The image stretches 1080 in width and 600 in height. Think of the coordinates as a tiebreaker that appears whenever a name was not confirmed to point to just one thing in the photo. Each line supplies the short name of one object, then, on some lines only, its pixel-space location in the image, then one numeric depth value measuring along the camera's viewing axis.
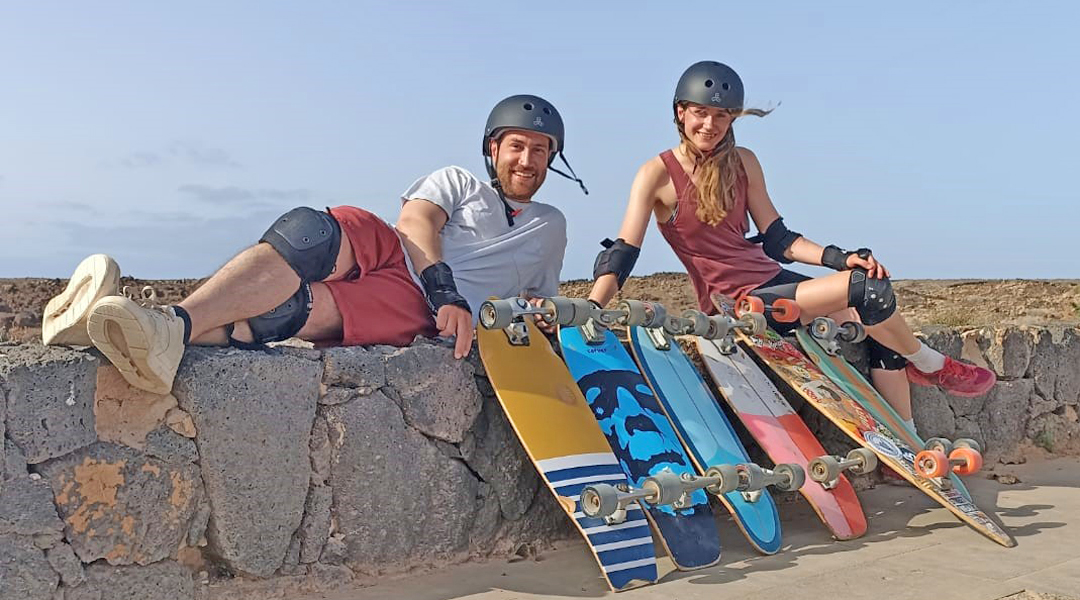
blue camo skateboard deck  2.85
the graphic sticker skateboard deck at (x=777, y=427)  3.23
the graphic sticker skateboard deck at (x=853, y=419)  3.21
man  2.27
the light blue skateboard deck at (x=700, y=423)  3.02
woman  3.75
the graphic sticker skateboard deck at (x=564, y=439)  2.66
